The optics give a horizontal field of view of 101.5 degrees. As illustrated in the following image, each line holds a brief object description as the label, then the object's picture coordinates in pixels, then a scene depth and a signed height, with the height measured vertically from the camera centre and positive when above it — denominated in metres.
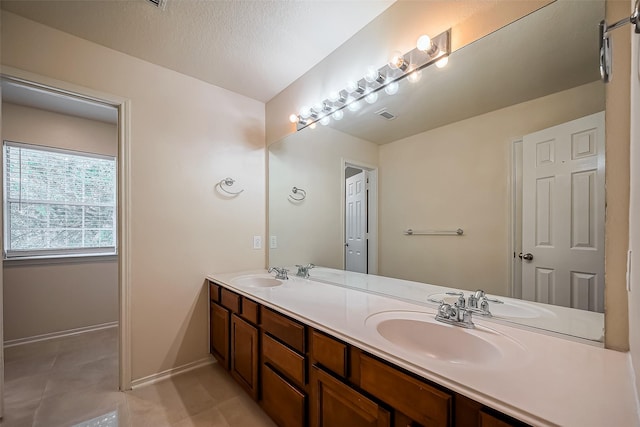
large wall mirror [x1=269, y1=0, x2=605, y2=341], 0.95 +0.19
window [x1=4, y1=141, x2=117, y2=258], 2.66 +0.10
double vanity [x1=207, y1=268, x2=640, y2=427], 0.65 -0.51
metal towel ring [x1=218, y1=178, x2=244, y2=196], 2.37 +0.25
